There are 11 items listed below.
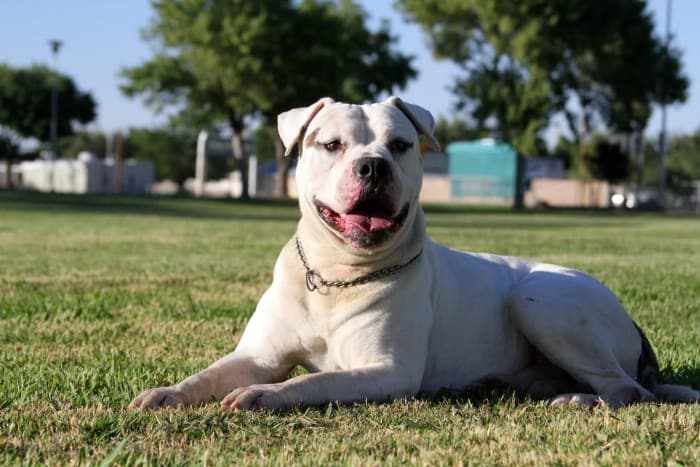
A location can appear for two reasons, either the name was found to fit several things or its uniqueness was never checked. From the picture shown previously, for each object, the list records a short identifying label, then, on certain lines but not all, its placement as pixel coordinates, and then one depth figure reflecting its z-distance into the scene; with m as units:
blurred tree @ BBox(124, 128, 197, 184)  103.81
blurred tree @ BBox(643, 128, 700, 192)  87.38
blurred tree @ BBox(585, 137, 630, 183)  56.66
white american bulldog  4.26
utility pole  53.09
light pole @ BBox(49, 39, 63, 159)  56.66
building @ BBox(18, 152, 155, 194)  72.38
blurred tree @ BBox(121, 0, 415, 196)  48.16
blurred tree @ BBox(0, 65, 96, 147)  70.50
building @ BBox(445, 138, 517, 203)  68.50
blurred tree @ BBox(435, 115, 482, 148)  100.69
